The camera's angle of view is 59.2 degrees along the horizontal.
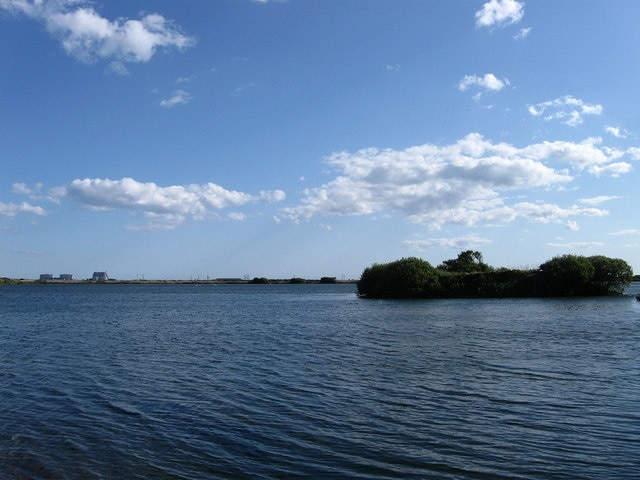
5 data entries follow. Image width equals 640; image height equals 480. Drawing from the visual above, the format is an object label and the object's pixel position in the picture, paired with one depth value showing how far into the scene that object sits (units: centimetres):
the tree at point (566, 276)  10162
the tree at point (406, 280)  10494
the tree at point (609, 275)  10238
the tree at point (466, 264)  12612
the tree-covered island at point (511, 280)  10250
